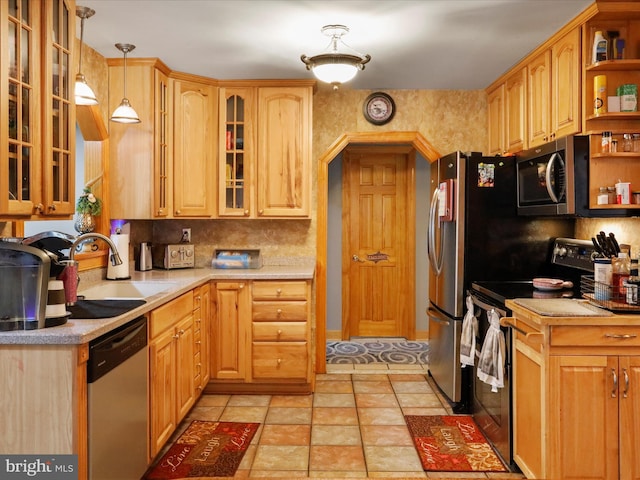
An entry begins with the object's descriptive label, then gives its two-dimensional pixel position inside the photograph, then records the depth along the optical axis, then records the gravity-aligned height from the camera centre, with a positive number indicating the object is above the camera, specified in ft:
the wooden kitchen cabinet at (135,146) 12.26 +2.19
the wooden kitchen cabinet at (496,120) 13.73 +3.22
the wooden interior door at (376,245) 19.20 -0.26
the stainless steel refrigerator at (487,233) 11.71 +0.11
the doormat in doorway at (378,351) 16.42 -3.81
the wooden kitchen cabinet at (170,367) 8.77 -2.41
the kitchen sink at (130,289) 10.84 -1.08
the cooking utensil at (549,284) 10.14 -0.90
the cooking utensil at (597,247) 9.05 -0.16
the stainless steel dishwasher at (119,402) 6.50 -2.27
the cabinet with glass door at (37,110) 6.41 +1.74
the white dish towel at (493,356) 9.26 -2.15
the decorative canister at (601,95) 9.32 +2.57
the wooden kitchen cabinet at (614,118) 9.23 +2.16
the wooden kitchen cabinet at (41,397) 6.14 -1.88
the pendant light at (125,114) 10.47 +2.49
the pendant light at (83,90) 8.65 +2.46
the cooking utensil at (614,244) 8.98 -0.11
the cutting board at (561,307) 7.64 -1.08
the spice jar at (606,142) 9.20 +1.69
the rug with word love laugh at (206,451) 9.02 -4.01
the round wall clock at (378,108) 14.98 +3.74
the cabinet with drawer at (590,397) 7.54 -2.33
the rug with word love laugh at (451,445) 9.34 -4.05
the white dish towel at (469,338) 10.90 -2.12
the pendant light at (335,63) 9.96 +3.38
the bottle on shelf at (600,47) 9.27 +3.41
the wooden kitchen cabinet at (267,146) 13.82 +2.46
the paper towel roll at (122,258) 11.65 -0.45
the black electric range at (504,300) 9.26 -1.24
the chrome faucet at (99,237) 7.69 -0.13
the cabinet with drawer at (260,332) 12.93 -2.34
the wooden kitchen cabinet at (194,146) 13.38 +2.41
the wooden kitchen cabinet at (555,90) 9.82 +3.03
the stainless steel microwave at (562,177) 9.25 +1.13
